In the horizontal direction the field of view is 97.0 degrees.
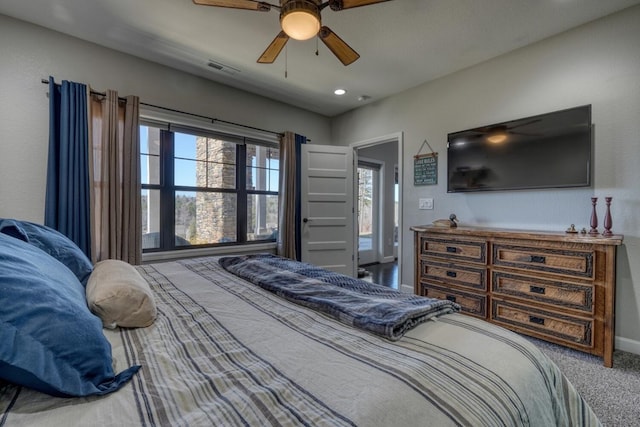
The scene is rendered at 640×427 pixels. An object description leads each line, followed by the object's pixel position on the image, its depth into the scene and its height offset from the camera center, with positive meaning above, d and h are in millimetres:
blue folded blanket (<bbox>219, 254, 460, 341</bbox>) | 943 -359
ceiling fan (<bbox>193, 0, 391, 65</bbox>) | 1590 +1157
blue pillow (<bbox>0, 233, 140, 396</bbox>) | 562 -280
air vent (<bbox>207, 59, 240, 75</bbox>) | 2991 +1571
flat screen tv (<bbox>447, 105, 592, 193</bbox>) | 2338 +563
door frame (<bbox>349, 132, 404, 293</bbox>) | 3728 +248
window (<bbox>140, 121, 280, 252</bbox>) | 3146 +285
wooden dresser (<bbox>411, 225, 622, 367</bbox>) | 1967 -543
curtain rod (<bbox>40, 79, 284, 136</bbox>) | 2589 +1098
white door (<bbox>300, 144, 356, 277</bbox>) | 4043 +66
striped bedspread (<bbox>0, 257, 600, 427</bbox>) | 576 -410
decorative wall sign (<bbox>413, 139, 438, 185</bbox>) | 3395 +551
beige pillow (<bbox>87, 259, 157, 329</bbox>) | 960 -317
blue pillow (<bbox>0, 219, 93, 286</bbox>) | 1155 -155
